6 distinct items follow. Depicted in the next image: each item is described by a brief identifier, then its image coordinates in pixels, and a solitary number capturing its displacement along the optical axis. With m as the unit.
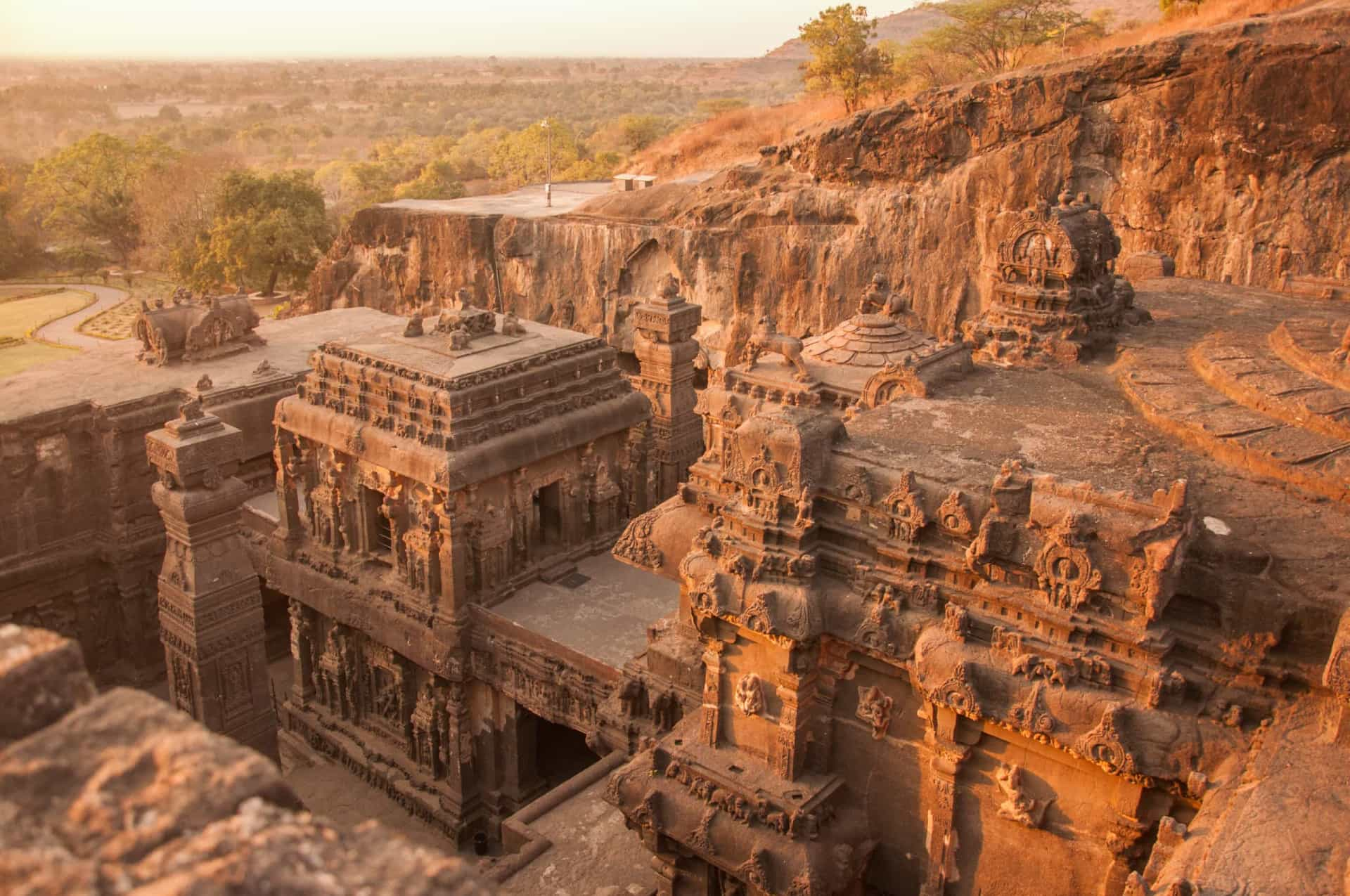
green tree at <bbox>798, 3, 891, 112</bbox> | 38.47
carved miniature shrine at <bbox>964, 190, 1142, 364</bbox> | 14.90
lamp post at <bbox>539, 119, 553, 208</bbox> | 40.62
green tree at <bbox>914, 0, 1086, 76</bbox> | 39.00
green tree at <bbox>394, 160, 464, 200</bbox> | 60.84
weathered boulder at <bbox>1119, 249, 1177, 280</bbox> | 21.45
